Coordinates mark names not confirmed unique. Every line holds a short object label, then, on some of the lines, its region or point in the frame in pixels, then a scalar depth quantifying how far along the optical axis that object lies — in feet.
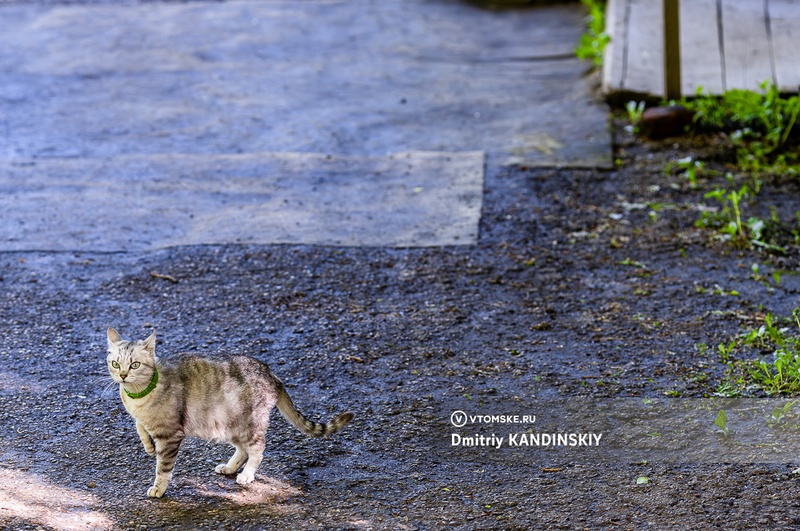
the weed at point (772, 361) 25.61
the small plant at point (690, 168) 41.73
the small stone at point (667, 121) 46.26
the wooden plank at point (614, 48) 50.92
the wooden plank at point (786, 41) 49.65
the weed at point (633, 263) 34.42
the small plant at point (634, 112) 48.48
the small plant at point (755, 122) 43.34
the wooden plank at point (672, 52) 48.37
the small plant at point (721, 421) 23.72
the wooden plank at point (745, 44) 50.90
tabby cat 20.51
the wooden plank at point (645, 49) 50.83
